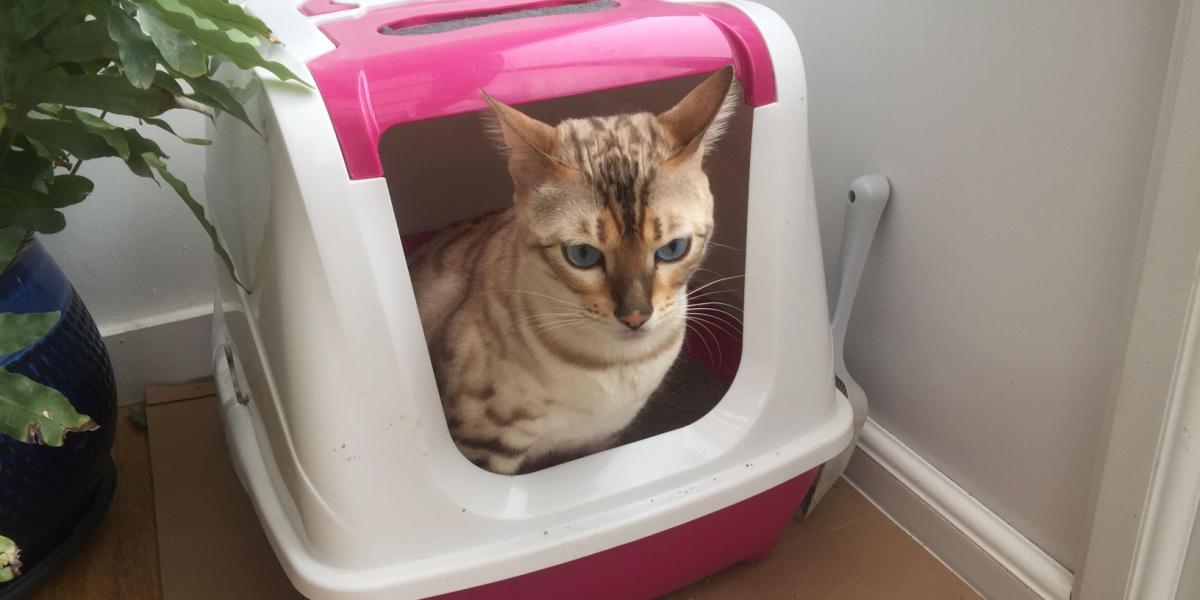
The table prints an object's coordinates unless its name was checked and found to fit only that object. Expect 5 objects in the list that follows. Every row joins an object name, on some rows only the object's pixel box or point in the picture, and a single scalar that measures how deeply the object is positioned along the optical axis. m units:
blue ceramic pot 0.97
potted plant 0.71
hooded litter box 0.77
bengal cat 0.81
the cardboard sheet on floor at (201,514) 1.08
